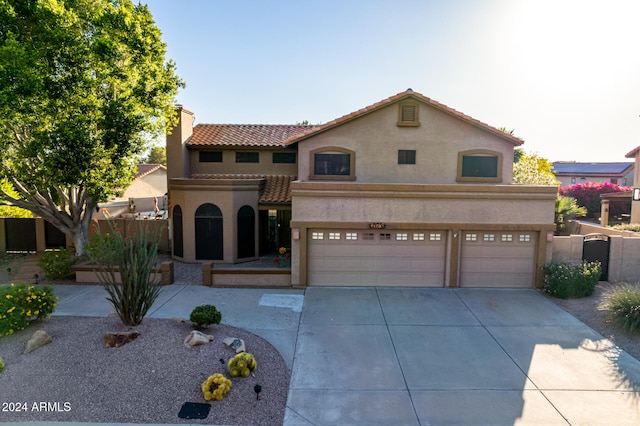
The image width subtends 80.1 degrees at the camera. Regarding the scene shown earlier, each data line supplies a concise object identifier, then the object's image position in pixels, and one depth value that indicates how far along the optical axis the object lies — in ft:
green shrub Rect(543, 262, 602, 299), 44.86
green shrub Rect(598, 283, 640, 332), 34.65
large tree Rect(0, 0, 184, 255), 41.63
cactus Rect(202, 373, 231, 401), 23.41
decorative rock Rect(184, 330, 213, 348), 29.12
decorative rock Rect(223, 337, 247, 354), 29.19
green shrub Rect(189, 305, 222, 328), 32.19
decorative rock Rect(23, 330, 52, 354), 28.35
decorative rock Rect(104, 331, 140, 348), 28.22
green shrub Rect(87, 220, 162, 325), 30.55
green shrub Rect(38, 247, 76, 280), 51.21
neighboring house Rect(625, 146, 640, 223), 84.48
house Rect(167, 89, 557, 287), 48.24
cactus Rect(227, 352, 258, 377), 25.62
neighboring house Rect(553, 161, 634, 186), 173.28
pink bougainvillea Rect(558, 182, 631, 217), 125.08
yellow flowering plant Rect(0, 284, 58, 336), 30.83
